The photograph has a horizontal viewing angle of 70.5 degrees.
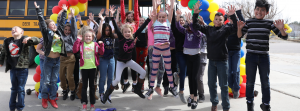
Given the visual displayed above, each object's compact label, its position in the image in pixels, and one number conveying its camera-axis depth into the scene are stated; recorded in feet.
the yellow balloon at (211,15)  14.47
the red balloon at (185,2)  15.75
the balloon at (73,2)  16.22
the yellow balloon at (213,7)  14.99
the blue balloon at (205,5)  14.79
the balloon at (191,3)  14.84
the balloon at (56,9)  17.19
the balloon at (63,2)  16.46
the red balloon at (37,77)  14.34
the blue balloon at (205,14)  14.97
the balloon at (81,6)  16.97
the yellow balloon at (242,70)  14.39
